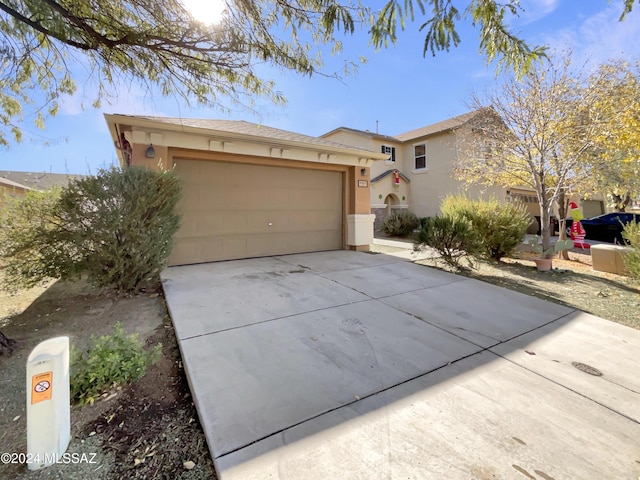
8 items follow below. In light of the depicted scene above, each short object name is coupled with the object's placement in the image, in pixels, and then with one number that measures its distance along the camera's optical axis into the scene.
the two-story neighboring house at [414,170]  15.11
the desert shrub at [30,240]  3.92
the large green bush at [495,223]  7.59
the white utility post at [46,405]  1.61
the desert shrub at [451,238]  6.50
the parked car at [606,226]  13.62
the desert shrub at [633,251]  5.55
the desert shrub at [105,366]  2.18
